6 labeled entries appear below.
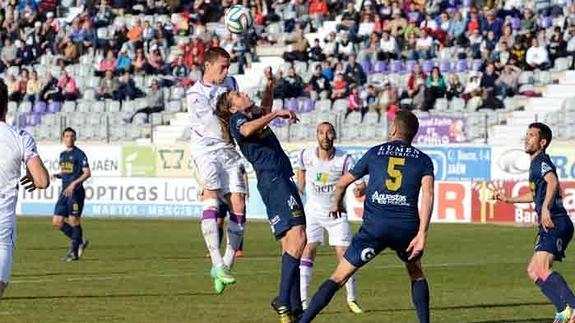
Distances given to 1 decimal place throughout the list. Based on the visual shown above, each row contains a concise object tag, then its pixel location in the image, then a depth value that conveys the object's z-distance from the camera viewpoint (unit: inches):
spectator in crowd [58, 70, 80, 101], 1897.1
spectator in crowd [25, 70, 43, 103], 1905.8
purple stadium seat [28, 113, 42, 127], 1822.1
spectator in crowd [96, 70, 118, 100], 1857.8
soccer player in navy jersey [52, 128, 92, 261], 1024.9
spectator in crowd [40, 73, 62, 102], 1899.6
